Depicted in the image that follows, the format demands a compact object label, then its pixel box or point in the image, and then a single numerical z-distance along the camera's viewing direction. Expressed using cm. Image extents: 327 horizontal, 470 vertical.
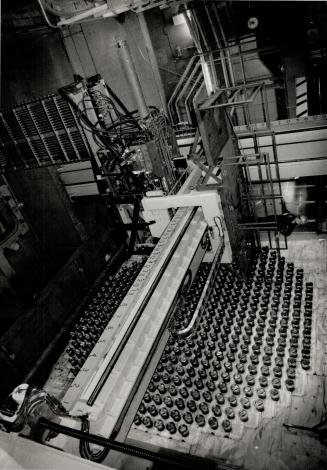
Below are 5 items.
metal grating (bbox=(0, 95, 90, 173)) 600
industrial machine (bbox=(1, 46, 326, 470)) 240
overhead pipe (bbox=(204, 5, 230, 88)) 693
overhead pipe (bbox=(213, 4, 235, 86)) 703
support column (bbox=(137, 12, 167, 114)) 835
